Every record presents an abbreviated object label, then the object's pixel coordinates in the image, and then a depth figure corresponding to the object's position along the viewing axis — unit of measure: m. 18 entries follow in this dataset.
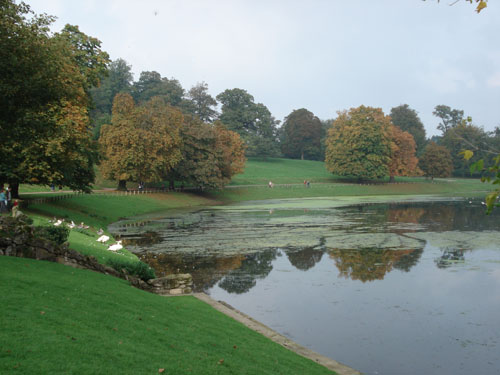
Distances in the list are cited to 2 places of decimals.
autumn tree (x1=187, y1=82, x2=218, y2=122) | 145.38
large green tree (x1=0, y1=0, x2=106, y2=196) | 19.50
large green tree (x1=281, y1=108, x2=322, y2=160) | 157.50
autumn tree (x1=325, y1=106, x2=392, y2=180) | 105.25
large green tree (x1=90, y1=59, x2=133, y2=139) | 125.28
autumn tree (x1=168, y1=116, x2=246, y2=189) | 75.44
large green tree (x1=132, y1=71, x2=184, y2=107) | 137.88
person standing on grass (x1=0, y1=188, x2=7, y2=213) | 32.31
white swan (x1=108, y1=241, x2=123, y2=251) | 22.62
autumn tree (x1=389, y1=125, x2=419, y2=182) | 110.31
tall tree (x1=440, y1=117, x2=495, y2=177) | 133.73
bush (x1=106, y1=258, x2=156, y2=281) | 19.30
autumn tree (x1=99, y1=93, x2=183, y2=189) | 66.12
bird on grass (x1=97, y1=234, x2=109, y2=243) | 25.74
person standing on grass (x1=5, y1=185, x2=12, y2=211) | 34.20
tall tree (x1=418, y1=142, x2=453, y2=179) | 120.69
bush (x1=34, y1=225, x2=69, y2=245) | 17.52
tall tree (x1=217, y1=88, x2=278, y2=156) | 135.50
